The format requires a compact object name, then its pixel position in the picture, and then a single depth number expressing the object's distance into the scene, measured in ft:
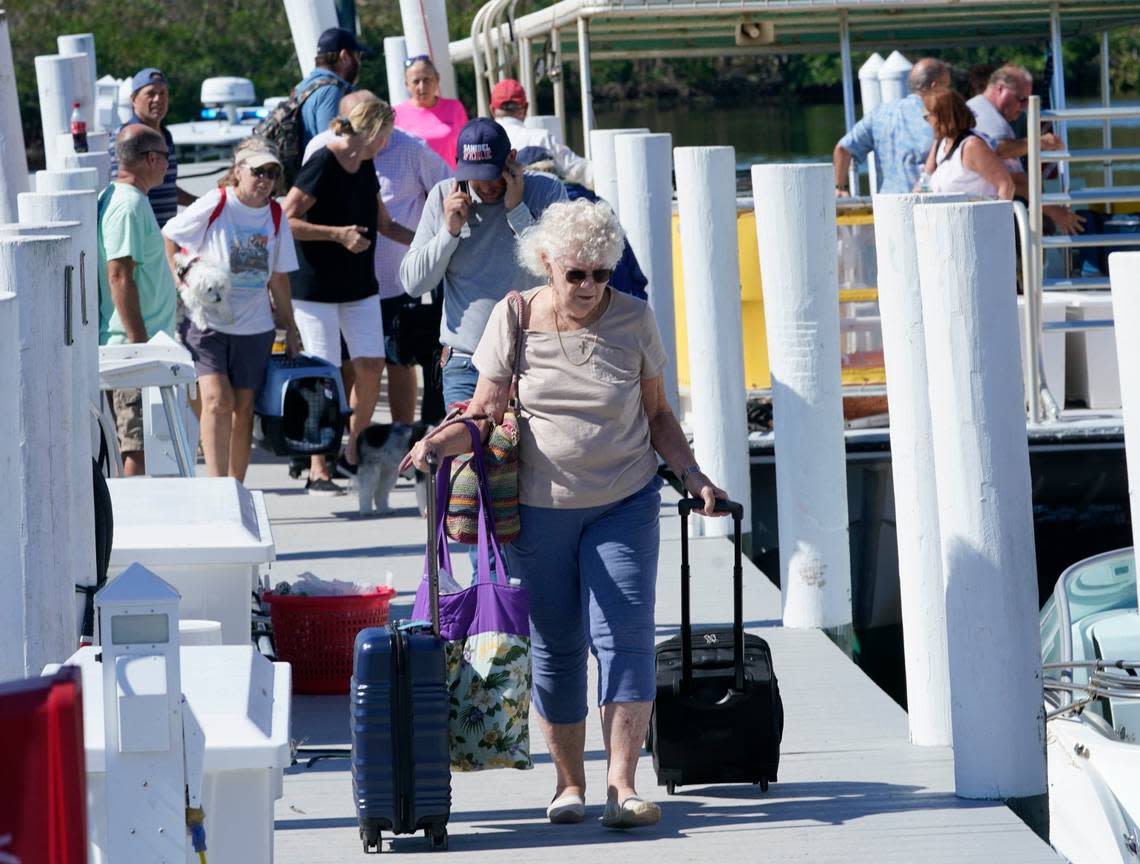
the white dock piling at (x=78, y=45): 95.20
